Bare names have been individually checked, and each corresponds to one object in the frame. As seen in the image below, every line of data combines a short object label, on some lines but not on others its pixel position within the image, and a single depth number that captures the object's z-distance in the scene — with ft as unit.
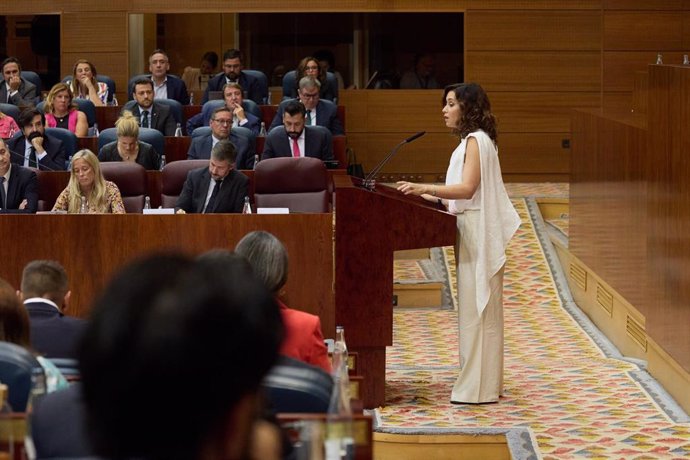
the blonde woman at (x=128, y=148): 53.62
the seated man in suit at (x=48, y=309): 23.38
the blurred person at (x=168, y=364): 7.69
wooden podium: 35.72
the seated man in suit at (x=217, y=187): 46.76
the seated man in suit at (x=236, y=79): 74.50
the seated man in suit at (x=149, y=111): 66.13
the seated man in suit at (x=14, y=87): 72.60
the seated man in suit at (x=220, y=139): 57.42
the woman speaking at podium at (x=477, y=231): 37.15
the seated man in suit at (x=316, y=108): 67.25
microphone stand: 36.28
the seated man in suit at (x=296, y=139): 58.39
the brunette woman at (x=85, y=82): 71.48
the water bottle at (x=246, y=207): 44.28
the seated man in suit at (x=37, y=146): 57.52
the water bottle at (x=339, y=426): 15.68
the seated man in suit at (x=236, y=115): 65.01
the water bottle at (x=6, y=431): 15.33
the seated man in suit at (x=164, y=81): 73.72
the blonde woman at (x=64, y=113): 64.72
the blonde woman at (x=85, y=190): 44.72
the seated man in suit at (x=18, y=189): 47.15
